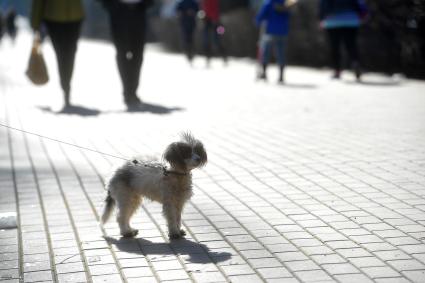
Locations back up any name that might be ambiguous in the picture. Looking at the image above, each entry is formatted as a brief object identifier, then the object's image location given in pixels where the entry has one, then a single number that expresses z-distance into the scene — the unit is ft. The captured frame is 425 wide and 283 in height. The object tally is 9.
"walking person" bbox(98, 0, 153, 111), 43.83
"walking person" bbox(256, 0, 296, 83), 56.80
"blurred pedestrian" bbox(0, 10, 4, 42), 158.63
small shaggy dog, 17.83
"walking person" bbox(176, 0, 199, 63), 80.84
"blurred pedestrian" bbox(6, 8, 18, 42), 151.93
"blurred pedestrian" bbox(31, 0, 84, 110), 42.55
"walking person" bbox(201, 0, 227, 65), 77.41
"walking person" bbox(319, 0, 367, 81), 56.59
